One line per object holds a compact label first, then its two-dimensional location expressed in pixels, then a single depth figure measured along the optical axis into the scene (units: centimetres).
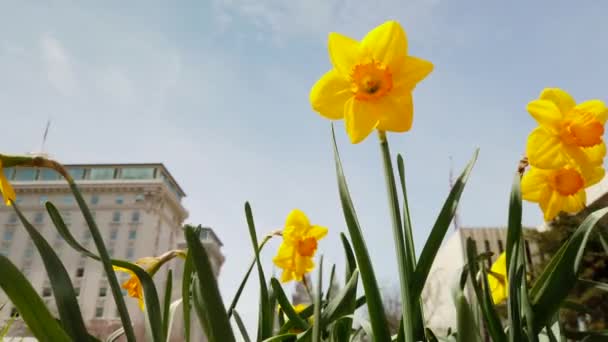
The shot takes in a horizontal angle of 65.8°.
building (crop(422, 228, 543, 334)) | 1019
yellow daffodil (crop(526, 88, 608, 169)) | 69
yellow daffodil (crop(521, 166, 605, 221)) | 73
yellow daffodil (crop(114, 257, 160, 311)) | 77
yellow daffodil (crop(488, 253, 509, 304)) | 83
